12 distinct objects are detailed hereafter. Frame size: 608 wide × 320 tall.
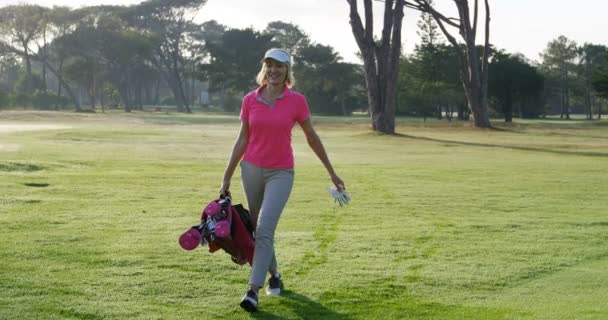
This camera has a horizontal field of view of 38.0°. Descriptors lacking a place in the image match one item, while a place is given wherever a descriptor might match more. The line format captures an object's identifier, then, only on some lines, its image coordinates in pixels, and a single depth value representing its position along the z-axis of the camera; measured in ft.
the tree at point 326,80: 289.12
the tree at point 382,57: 137.49
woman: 22.95
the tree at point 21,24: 305.53
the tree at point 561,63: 309.63
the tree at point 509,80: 232.32
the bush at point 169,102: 434.71
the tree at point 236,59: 304.30
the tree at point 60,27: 315.17
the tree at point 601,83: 185.68
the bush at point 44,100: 311.06
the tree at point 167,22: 354.95
